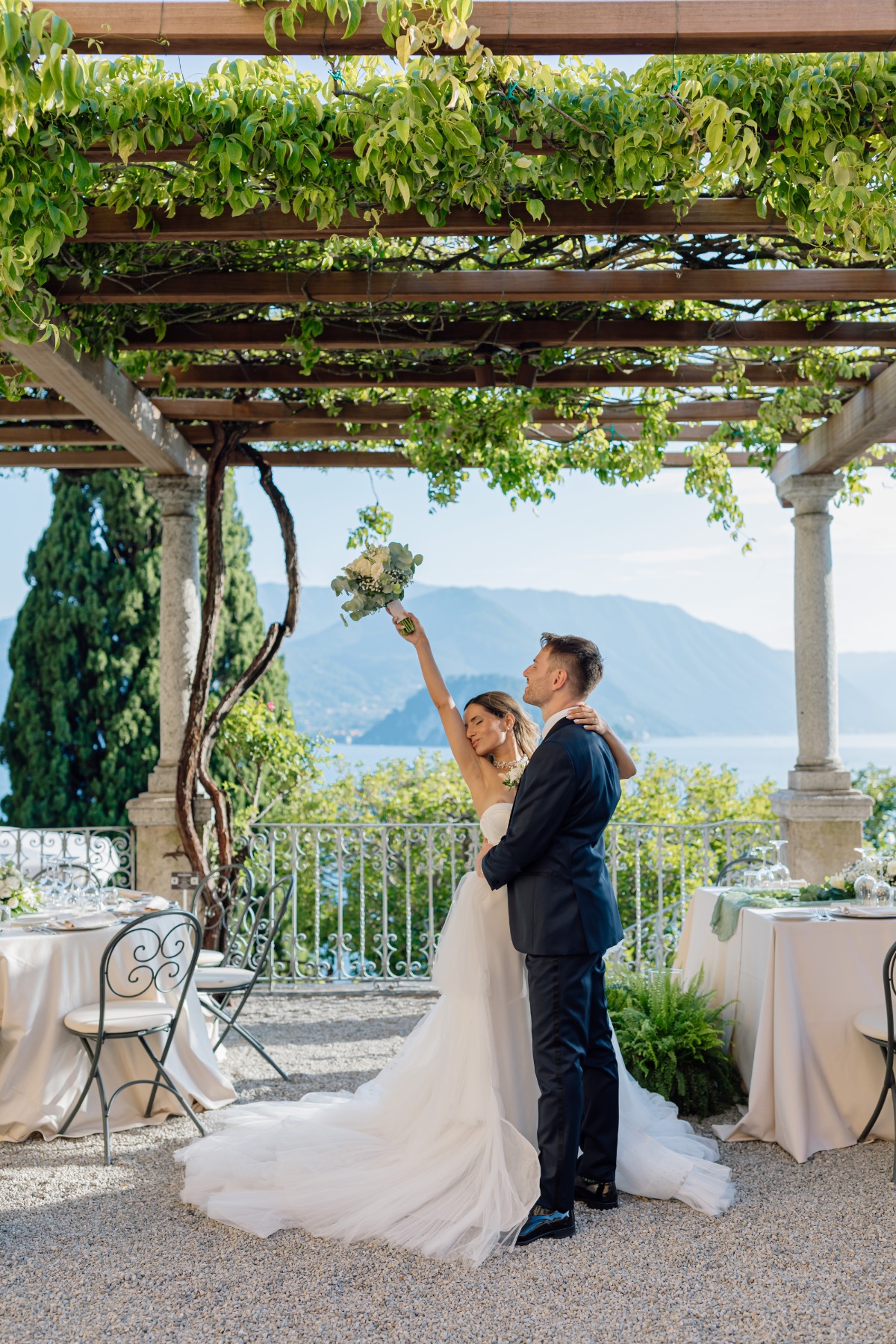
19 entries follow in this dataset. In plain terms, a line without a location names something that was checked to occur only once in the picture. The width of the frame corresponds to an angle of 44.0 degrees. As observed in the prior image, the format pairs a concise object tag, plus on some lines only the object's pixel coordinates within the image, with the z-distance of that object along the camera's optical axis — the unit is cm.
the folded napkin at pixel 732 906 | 457
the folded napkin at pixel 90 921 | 445
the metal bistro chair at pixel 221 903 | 644
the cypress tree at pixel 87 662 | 990
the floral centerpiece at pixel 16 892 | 474
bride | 322
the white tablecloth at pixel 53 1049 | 423
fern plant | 427
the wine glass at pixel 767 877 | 488
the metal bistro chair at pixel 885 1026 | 371
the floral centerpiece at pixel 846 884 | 461
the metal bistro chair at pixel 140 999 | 411
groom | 322
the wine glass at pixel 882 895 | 440
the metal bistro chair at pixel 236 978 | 489
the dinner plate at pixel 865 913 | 418
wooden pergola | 325
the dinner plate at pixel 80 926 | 441
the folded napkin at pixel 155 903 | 489
